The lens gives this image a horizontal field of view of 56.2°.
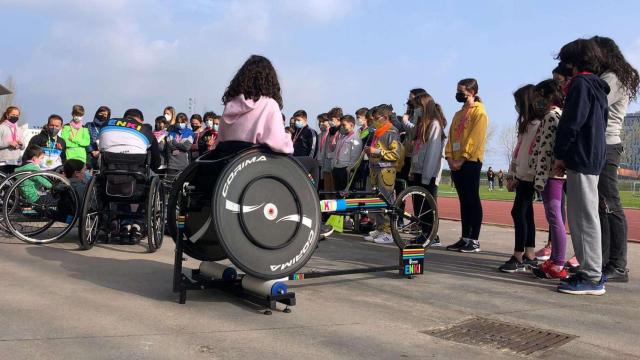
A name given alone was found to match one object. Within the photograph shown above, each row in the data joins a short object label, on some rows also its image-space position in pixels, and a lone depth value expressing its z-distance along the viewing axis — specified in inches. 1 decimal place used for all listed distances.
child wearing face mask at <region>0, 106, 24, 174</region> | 348.0
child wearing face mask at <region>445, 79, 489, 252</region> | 285.9
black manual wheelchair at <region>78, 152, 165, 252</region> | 252.1
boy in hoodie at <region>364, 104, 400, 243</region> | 320.8
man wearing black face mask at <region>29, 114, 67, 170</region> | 338.3
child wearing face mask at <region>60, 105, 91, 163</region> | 377.1
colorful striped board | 210.1
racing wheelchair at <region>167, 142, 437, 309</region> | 153.0
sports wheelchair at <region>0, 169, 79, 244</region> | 268.0
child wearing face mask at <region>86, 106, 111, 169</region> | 407.5
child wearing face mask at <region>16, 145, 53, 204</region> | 271.9
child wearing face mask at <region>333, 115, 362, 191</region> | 374.9
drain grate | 134.5
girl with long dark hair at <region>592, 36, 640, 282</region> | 209.8
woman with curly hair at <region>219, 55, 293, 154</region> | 163.2
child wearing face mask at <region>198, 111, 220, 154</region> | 386.3
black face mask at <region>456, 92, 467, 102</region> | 293.0
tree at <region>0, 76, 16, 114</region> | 2518.5
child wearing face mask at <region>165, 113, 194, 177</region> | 402.9
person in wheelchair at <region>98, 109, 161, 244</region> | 257.4
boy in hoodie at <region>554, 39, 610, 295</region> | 189.0
